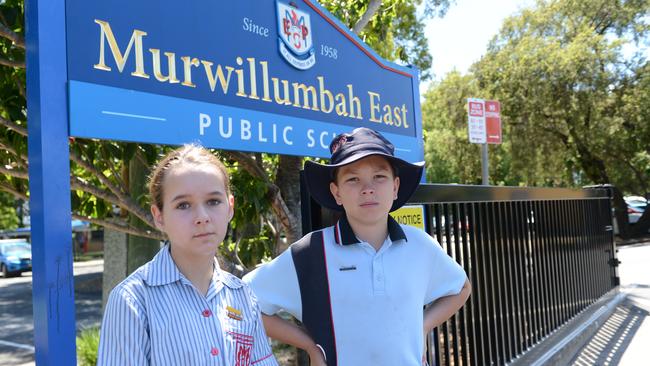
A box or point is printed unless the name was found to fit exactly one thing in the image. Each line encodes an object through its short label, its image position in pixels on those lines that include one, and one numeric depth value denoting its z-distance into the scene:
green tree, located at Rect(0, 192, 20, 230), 31.84
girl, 1.43
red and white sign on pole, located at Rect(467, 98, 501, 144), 5.74
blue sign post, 1.81
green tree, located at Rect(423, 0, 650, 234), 17.47
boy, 2.00
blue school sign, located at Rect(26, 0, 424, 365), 1.85
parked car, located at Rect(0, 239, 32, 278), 23.64
